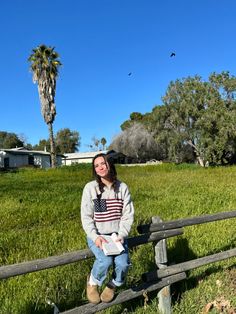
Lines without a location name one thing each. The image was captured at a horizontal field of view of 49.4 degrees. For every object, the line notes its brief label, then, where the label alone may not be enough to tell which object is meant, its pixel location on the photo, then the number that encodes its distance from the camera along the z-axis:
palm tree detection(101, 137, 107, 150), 73.81
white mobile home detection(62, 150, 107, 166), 57.32
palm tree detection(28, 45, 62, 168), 29.14
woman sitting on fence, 2.59
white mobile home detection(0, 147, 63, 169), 42.01
